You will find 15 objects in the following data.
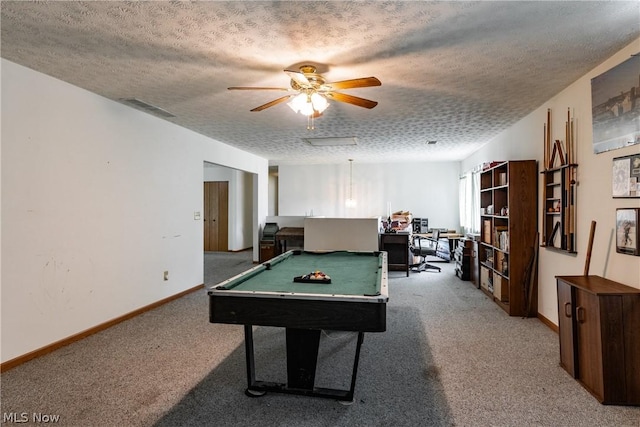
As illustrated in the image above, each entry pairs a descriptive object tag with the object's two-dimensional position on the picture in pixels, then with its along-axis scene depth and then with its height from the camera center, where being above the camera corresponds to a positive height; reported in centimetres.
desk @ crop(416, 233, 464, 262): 775 -60
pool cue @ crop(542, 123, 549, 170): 369 +74
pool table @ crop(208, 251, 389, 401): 191 -52
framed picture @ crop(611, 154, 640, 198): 240 +31
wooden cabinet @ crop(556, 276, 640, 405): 222 -84
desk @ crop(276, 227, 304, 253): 745 -42
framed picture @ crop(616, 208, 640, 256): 238 -10
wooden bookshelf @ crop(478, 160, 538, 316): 398 -28
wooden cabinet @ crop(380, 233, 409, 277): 634 -58
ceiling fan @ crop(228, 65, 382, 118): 271 +98
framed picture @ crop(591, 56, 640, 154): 242 +85
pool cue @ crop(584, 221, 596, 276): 282 -25
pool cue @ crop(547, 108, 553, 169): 366 +92
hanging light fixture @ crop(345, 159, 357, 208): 889 +77
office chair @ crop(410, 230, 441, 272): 656 -70
